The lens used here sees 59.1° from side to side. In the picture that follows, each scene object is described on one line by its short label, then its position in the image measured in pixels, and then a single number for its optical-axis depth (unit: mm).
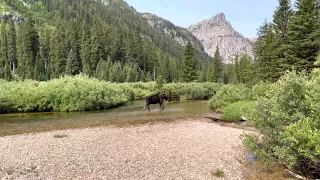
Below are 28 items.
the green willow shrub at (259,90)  23748
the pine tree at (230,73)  121031
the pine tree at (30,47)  87888
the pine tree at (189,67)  74750
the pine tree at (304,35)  35375
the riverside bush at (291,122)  8320
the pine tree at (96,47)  88938
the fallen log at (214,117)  24016
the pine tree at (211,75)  91975
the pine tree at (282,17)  47812
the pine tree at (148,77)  94831
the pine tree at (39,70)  86312
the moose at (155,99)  31689
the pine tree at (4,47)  99875
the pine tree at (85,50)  85125
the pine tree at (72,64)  85812
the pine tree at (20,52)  89438
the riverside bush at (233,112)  22297
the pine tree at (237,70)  108688
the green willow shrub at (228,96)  28359
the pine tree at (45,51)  97375
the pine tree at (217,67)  93588
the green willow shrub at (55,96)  30234
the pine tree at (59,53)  89000
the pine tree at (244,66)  63969
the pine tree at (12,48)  100000
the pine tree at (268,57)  43528
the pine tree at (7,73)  78125
